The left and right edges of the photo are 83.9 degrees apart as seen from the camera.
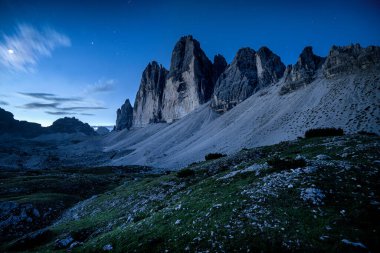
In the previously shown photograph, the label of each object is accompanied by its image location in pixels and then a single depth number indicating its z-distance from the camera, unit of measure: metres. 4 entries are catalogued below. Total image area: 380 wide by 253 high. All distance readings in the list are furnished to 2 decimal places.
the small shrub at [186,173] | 21.58
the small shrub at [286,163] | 13.57
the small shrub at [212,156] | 32.80
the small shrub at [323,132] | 27.09
